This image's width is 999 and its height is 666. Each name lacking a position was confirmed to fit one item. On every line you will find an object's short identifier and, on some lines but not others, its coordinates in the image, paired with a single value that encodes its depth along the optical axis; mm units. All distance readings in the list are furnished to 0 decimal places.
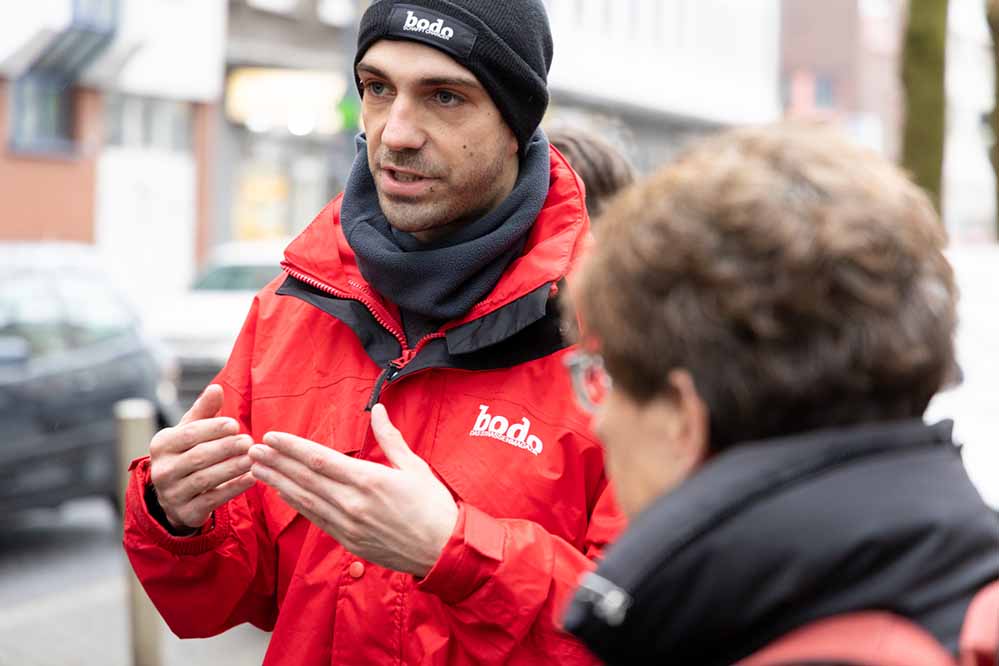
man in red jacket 2201
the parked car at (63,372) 7906
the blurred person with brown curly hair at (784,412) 1375
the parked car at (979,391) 5309
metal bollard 5250
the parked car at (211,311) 13102
